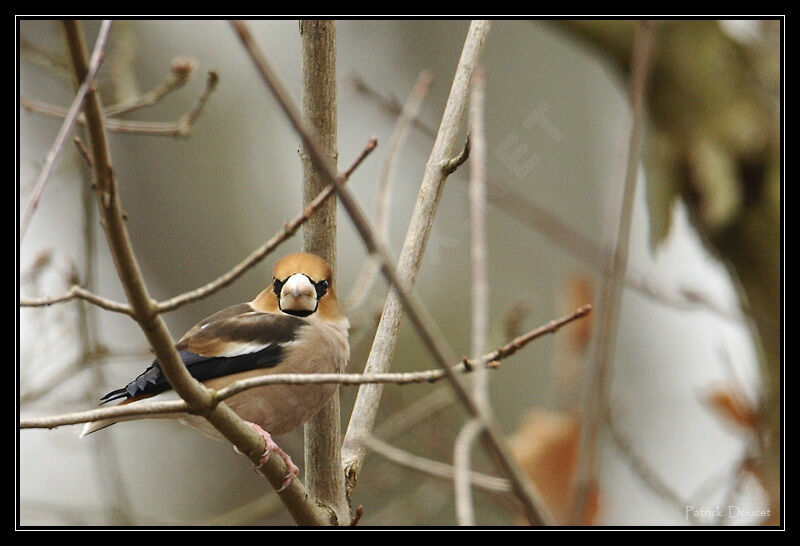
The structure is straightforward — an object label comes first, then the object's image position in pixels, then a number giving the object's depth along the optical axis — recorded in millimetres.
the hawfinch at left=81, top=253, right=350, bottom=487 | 5940
